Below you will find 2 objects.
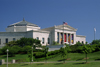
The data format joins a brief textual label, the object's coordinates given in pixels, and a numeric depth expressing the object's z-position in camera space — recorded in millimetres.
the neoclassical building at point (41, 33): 80062
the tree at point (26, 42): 70938
